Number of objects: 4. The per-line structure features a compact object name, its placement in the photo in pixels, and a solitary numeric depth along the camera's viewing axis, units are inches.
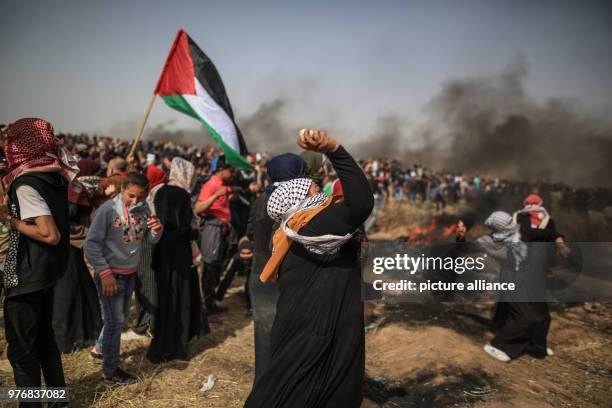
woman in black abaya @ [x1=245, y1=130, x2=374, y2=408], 83.7
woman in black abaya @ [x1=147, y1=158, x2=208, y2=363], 167.8
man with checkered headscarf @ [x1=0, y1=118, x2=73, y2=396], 100.4
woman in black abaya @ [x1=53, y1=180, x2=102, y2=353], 162.6
